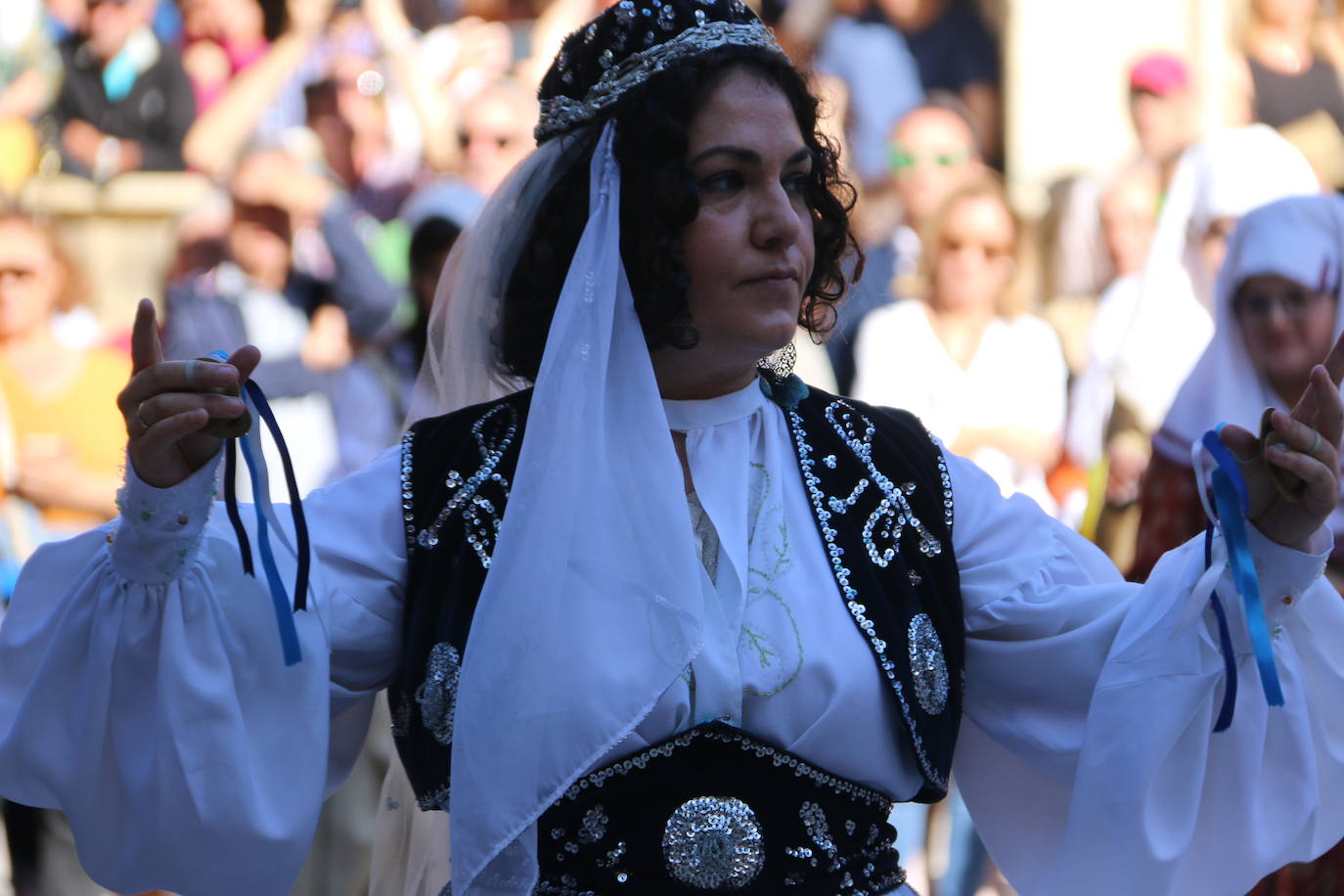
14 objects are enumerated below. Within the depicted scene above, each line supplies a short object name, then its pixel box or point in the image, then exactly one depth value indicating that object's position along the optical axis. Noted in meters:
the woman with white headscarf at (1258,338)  7.87
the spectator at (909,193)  11.88
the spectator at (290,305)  10.27
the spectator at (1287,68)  13.65
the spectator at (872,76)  12.98
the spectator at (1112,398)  11.62
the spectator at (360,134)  12.32
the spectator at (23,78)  13.02
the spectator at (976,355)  11.72
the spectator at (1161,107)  13.51
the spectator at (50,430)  10.53
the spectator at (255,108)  12.66
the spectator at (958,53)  13.81
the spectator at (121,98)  12.93
